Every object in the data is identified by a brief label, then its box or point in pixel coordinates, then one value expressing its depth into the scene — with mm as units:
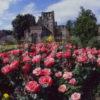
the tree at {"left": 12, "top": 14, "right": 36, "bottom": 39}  25678
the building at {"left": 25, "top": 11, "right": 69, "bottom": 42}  24063
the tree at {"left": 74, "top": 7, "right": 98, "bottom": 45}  10246
